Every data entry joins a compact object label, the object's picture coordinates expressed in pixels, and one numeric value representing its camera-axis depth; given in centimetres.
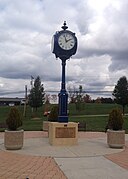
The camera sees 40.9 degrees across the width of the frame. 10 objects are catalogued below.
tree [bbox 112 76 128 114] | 2391
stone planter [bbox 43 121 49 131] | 949
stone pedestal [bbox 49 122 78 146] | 664
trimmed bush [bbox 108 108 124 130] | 615
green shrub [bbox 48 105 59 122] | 858
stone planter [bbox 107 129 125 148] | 610
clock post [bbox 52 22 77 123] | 705
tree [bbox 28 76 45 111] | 2369
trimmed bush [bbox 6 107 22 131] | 589
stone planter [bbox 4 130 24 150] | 580
